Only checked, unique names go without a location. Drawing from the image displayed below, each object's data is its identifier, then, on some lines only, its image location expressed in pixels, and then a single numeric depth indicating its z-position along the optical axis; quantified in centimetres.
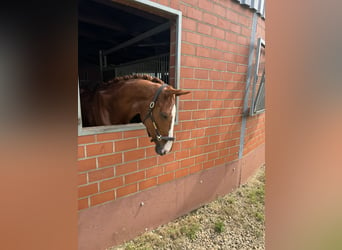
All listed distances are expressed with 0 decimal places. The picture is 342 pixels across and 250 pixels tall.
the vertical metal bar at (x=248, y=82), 341
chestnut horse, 179
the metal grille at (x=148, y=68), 336
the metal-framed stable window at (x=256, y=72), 353
